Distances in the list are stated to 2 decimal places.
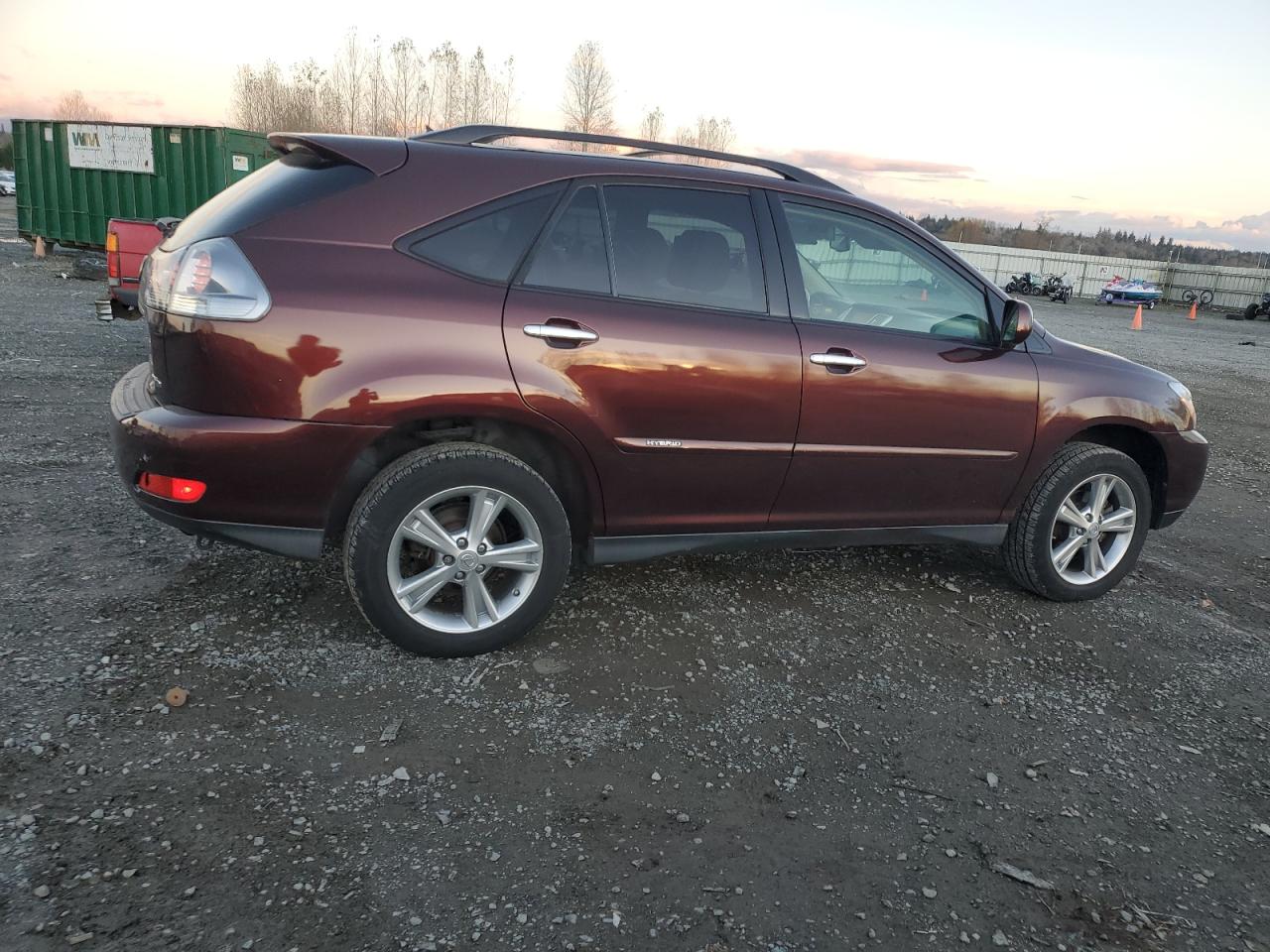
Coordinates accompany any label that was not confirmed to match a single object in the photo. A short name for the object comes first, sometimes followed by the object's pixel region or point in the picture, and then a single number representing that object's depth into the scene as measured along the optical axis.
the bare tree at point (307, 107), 42.84
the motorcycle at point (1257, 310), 35.45
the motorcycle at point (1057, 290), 38.69
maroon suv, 2.96
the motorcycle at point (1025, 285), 40.97
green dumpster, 17.22
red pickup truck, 7.77
